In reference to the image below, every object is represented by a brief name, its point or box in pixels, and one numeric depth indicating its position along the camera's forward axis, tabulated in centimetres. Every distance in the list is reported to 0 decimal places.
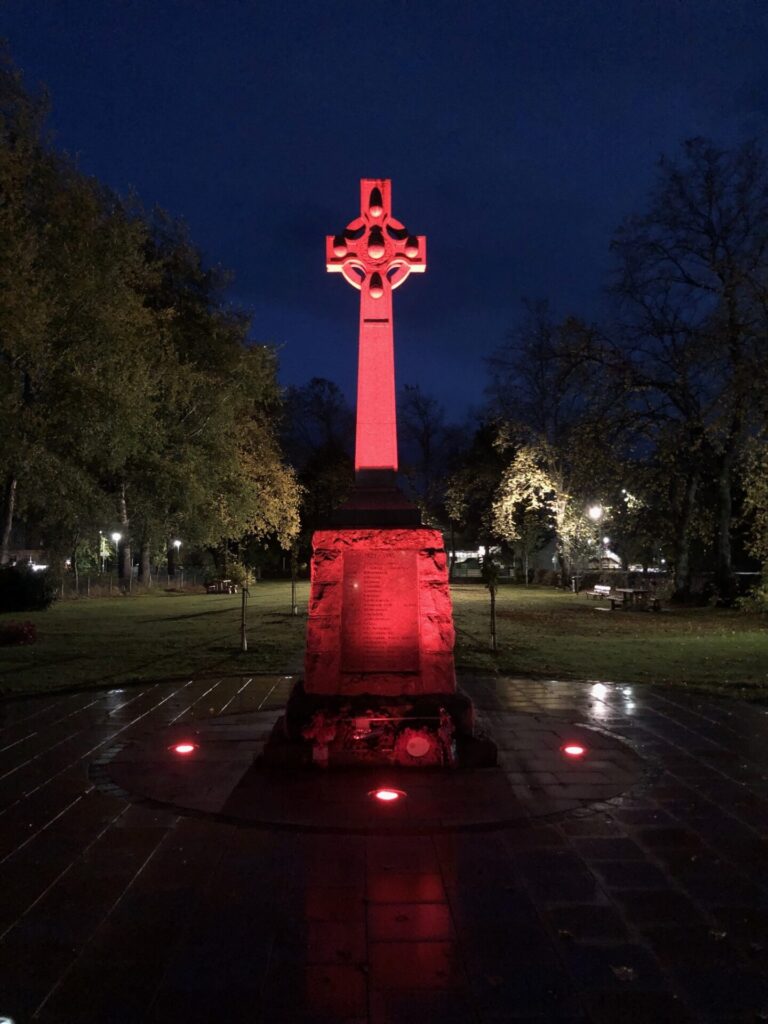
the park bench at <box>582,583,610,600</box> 3194
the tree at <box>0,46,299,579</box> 2356
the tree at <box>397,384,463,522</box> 6462
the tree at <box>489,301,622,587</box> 2544
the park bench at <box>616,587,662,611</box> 2599
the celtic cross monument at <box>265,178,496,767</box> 675
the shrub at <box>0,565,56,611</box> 2589
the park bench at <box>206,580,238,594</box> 4018
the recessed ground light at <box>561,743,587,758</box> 734
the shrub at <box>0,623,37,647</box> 1638
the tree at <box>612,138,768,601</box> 2139
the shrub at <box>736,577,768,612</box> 2095
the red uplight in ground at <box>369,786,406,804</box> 591
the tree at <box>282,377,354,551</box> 5722
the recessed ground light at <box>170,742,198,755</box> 742
